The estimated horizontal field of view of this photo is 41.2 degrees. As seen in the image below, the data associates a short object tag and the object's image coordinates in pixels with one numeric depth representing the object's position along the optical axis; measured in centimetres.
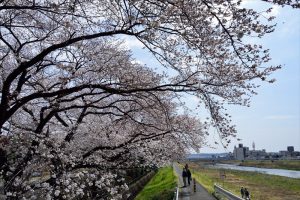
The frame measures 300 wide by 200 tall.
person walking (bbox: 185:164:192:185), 2838
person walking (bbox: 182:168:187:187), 2848
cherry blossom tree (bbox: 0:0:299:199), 690
